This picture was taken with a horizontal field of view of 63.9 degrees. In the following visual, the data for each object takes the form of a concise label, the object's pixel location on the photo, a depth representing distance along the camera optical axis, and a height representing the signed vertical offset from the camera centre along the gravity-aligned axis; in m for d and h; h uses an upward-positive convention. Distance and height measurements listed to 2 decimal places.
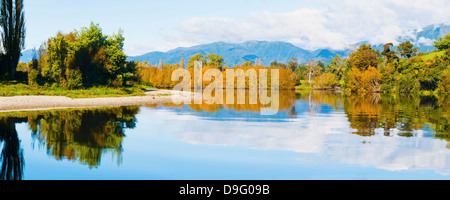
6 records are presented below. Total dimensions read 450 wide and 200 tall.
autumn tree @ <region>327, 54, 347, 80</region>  118.01 +5.24
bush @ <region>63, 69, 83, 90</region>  37.69 +0.38
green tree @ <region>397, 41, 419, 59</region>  81.38 +7.53
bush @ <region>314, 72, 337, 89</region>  90.32 +0.12
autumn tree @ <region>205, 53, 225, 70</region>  122.44 +7.76
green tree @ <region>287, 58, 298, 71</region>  123.81 +6.03
